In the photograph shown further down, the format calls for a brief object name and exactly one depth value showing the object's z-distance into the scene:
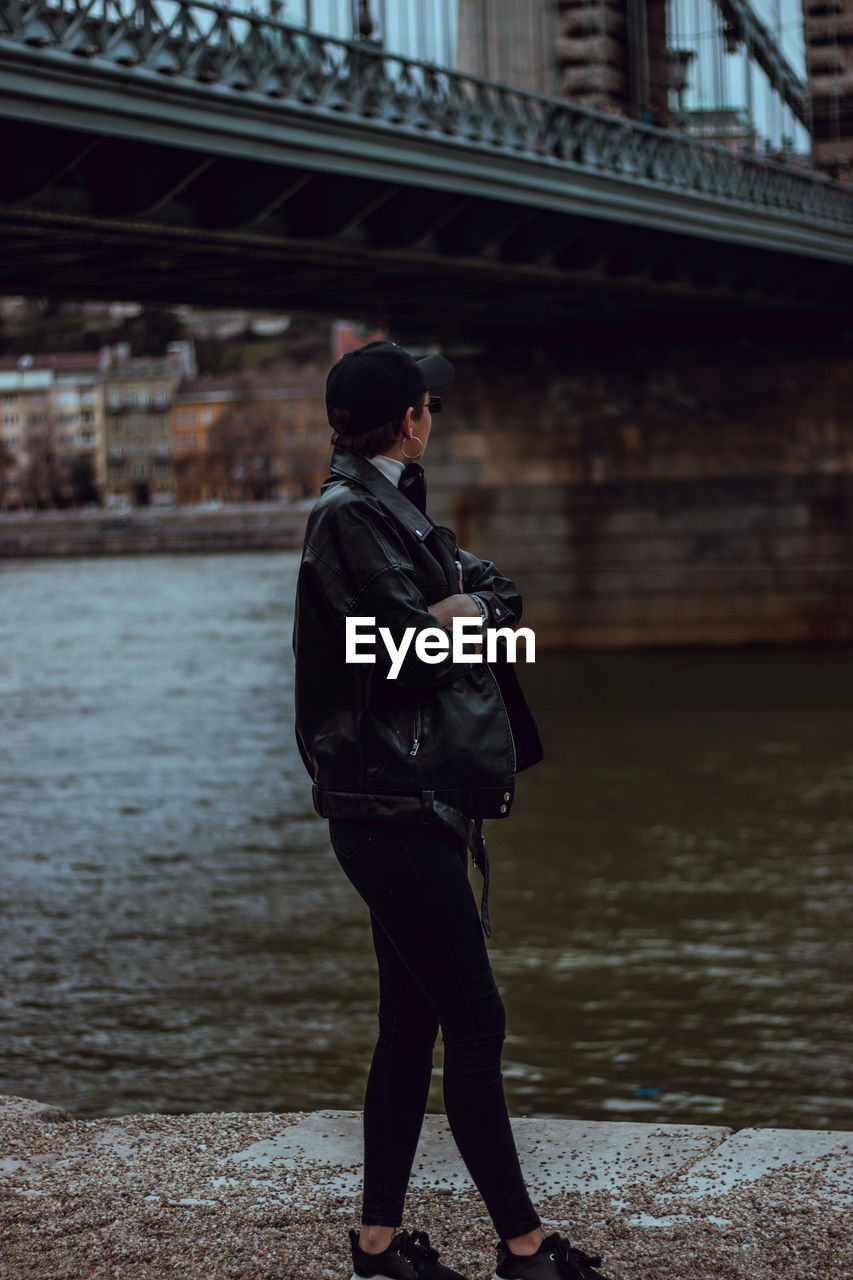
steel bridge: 11.27
